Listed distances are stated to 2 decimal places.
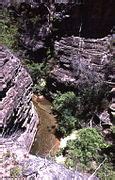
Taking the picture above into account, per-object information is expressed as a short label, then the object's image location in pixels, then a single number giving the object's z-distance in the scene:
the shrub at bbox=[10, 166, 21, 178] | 7.86
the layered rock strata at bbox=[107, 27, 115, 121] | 13.76
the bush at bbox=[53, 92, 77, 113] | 14.48
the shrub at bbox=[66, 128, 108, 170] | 11.86
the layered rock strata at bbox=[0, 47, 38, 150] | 10.92
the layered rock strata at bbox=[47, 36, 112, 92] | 14.99
